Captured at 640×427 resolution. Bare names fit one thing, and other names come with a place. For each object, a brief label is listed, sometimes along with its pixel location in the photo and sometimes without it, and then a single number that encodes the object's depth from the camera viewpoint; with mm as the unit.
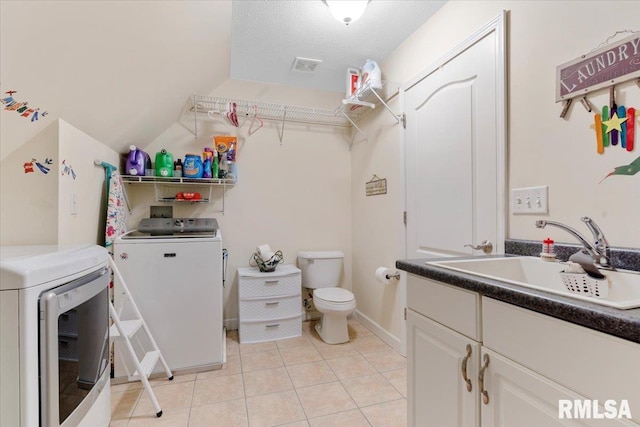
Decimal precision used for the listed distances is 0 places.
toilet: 2418
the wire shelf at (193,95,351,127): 2674
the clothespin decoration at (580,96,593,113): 1092
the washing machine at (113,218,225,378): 1957
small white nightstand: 2523
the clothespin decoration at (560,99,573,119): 1159
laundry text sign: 971
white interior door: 1473
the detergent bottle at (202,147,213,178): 2531
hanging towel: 1935
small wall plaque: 2531
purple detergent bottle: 2309
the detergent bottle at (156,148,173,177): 2403
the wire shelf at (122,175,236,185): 2332
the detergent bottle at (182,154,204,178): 2461
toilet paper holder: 2320
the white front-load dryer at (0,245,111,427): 865
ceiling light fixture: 1640
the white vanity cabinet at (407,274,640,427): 584
